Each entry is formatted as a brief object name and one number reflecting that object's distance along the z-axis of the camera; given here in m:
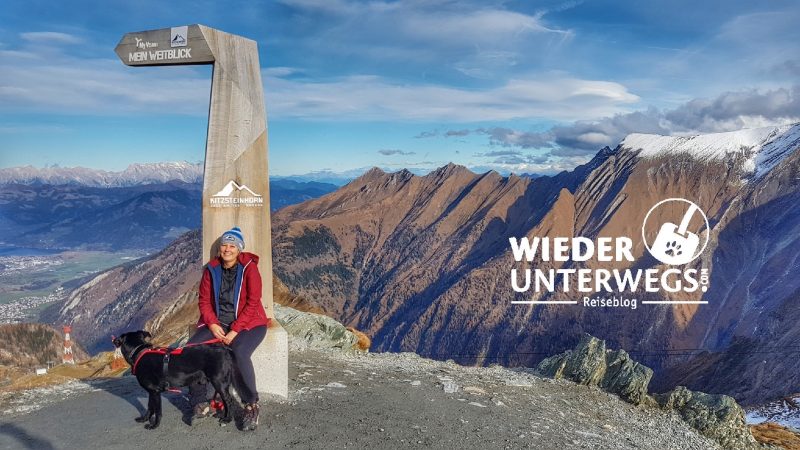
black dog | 8.73
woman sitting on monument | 9.36
